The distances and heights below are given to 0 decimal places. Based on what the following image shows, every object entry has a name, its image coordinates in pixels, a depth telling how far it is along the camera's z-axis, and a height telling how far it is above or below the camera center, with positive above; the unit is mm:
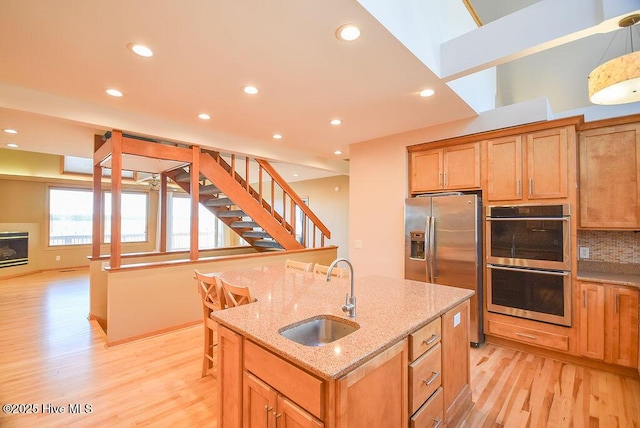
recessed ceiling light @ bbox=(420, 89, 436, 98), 2562 +1160
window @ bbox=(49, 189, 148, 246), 7430 -7
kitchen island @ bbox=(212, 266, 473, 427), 1124 -681
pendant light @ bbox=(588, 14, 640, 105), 1758 +908
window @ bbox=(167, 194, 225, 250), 9023 -351
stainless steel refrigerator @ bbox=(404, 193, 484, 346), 3074 -284
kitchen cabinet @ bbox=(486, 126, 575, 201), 2721 +548
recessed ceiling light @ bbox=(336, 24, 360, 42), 1730 +1164
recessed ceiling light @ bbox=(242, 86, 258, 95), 2560 +1179
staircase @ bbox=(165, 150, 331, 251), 4363 +230
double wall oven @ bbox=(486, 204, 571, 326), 2688 -435
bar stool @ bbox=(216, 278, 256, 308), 1953 -565
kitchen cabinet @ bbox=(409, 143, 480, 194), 3250 +610
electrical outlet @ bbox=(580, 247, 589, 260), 3064 -372
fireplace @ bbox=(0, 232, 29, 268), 6407 -751
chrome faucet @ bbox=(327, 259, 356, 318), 1616 -513
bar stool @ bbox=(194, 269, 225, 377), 2318 -739
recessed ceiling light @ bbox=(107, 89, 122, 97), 2666 +1194
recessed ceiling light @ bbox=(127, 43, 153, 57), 1942 +1176
